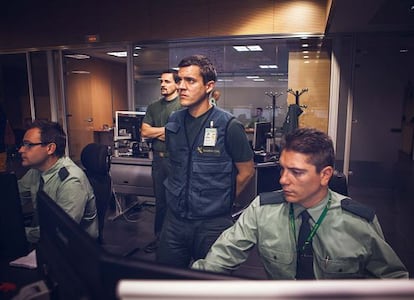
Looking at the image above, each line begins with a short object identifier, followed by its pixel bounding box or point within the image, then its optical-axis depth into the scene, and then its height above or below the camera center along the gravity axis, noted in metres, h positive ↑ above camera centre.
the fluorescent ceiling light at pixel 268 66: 4.89 +0.49
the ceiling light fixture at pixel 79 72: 6.40 +0.60
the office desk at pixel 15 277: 1.10 -0.60
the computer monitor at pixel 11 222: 1.29 -0.45
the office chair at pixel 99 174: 2.11 -0.46
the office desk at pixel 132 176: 3.82 -0.83
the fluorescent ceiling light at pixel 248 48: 4.86 +0.75
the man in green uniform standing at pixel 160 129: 3.12 -0.26
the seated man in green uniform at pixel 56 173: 1.67 -0.37
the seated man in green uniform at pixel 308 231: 1.15 -0.46
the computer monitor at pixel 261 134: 4.09 -0.41
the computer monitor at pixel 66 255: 0.55 -0.28
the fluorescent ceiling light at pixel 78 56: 5.77 +0.80
